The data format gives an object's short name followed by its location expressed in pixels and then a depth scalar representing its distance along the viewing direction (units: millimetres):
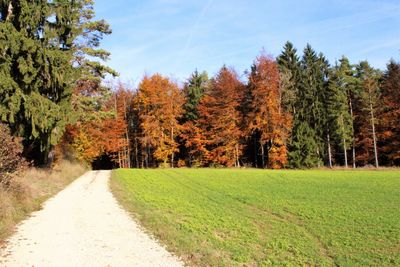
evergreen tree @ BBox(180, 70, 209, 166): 56419
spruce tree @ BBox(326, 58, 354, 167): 55084
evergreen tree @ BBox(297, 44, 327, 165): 54978
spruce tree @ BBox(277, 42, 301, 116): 54094
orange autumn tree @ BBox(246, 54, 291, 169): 51656
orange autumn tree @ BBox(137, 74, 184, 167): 56625
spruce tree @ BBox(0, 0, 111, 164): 19406
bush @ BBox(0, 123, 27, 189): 13016
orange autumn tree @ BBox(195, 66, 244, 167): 53688
